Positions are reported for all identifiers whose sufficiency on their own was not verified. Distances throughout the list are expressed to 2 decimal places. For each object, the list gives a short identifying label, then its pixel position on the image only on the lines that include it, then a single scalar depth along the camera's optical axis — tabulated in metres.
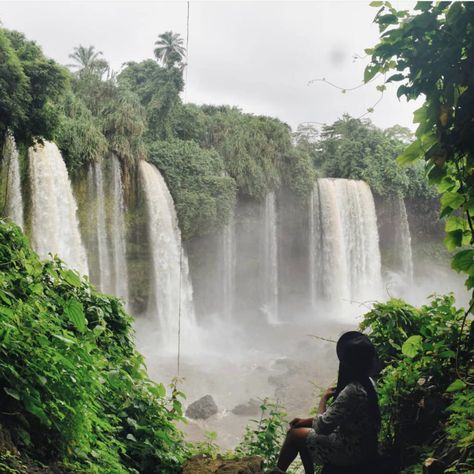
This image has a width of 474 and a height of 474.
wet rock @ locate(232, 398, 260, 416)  11.32
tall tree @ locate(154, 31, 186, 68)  30.16
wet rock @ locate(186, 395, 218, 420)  10.82
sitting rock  2.99
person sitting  2.88
